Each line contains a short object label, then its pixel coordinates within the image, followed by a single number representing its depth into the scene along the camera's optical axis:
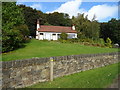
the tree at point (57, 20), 44.75
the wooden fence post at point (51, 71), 4.63
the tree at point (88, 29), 28.65
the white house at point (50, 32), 29.38
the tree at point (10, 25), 11.09
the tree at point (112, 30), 33.98
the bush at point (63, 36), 26.14
